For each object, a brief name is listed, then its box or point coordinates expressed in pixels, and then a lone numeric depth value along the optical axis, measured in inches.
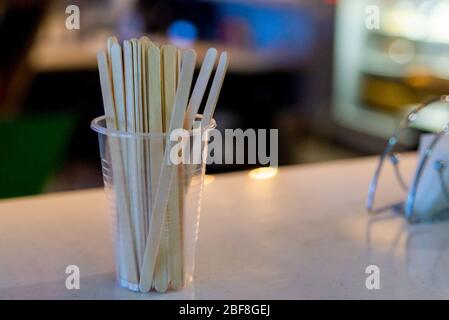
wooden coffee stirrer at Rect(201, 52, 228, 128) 24.8
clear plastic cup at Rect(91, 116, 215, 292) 25.9
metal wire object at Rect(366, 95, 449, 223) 35.6
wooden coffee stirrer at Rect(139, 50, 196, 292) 24.1
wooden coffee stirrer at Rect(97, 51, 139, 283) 25.4
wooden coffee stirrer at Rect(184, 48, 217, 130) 24.5
